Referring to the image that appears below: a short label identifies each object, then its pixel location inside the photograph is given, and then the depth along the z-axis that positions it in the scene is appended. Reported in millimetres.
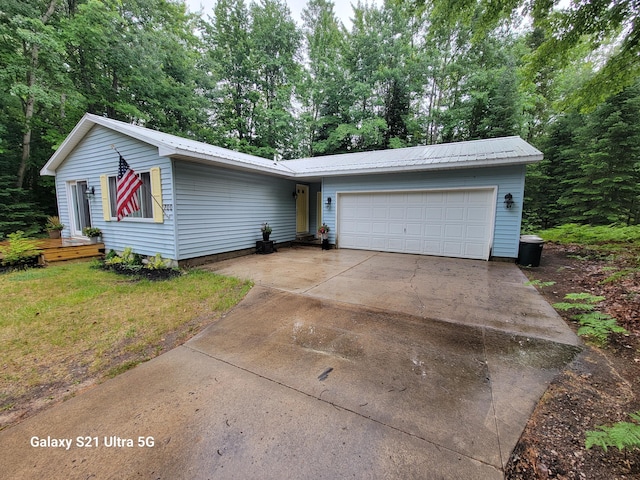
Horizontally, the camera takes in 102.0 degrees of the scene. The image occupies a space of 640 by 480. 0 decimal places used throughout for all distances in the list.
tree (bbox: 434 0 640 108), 4562
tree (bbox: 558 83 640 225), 9070
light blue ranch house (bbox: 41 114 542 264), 6273
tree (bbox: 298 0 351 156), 16109
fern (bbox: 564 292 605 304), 3606
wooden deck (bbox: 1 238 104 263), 6621
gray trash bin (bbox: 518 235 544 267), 6238
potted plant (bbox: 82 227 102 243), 7597
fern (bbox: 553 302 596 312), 3557
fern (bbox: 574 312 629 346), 2889
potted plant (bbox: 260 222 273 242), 8336
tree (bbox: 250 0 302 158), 16734
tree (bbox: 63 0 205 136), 10102
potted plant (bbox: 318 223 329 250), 9133
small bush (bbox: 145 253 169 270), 6059
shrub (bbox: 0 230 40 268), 6088
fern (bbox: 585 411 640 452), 1488
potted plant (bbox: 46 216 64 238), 8820
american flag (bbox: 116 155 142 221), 6348
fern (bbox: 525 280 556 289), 4805
